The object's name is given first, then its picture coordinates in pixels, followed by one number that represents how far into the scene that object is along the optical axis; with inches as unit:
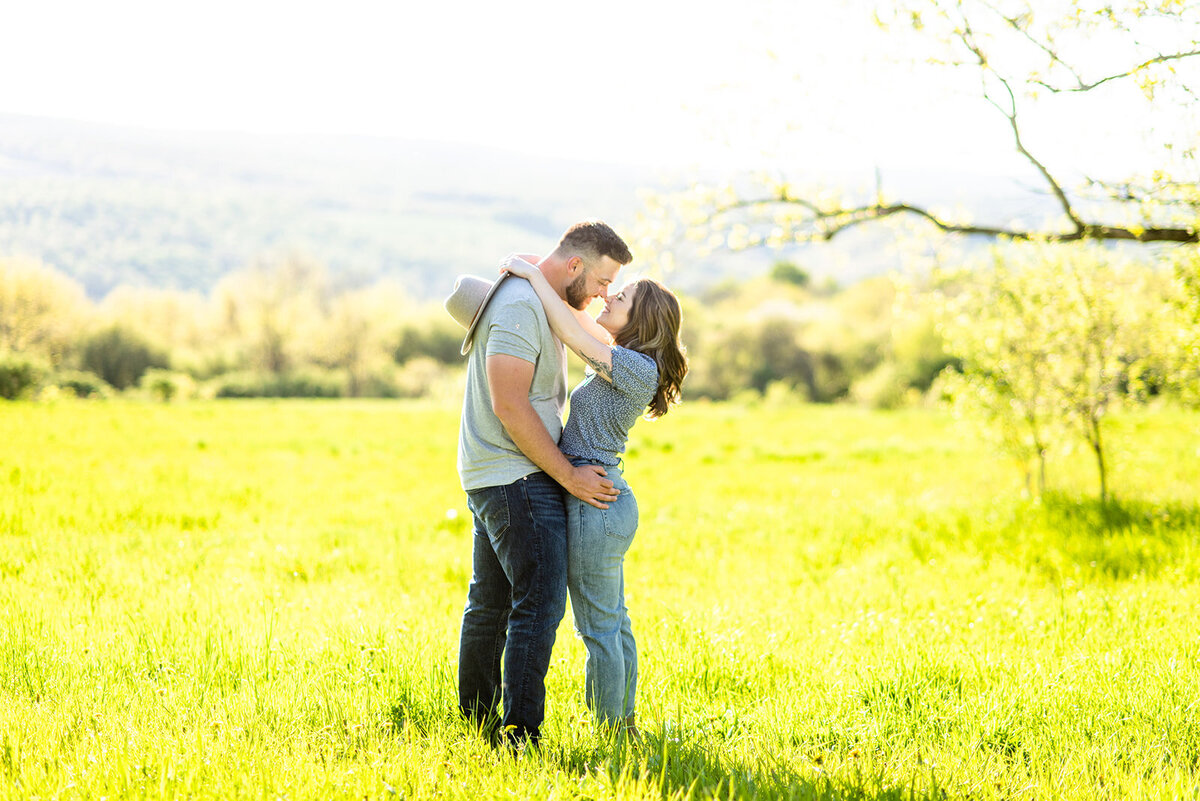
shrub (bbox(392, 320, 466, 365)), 2591.0
